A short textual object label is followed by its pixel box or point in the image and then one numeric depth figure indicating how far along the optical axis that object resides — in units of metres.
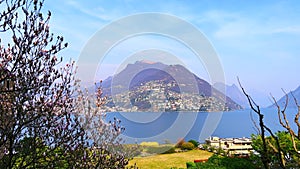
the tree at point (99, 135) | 4.50
